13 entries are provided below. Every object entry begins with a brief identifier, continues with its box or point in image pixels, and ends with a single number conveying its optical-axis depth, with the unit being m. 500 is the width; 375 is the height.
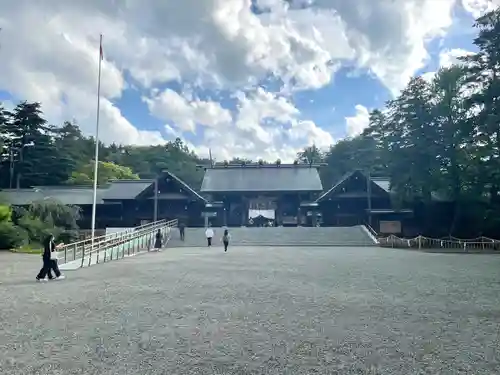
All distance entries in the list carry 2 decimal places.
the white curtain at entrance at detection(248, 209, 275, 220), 46.56
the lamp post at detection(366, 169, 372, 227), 35.56
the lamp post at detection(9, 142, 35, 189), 47.25
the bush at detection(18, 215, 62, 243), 25.58
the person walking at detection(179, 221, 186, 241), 28.55
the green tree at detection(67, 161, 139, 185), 46.97
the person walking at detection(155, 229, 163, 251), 23.91
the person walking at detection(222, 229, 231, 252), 20.81
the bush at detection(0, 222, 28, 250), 23.11
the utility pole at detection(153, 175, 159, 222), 35.93
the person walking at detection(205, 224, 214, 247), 25.70
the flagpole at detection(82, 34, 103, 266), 21.42
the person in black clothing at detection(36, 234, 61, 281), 10.74
